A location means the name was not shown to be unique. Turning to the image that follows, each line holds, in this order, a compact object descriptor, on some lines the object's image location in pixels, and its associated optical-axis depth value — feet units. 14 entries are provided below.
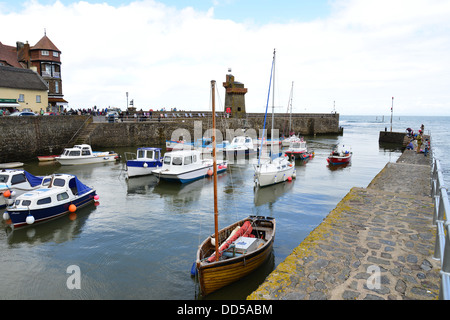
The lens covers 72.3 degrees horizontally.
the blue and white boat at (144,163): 81.25
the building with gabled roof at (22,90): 119.34
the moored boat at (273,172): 70.44
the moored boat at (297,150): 110.93
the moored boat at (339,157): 100.99
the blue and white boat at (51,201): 46.20
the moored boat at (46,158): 98.94
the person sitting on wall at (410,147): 105.41
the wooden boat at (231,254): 27.35
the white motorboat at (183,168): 74.59
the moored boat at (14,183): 53.67
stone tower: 189.47
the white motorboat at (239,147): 121.90
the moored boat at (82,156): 95.42
